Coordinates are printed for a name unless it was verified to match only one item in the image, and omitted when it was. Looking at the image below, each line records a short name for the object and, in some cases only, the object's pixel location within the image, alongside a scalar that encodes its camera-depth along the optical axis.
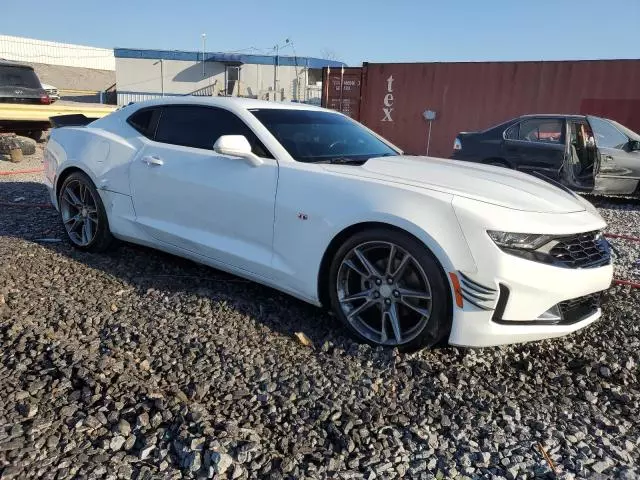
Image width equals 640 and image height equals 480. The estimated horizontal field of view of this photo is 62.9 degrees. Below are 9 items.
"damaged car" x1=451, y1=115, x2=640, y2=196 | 7.99
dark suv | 11.34
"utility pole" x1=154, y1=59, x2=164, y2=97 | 38.91
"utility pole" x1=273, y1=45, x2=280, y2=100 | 38.91
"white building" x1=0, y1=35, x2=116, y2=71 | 45.84
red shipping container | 11.41
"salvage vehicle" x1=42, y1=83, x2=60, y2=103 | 22.66
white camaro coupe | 2.62
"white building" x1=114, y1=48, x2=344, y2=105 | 38.44
